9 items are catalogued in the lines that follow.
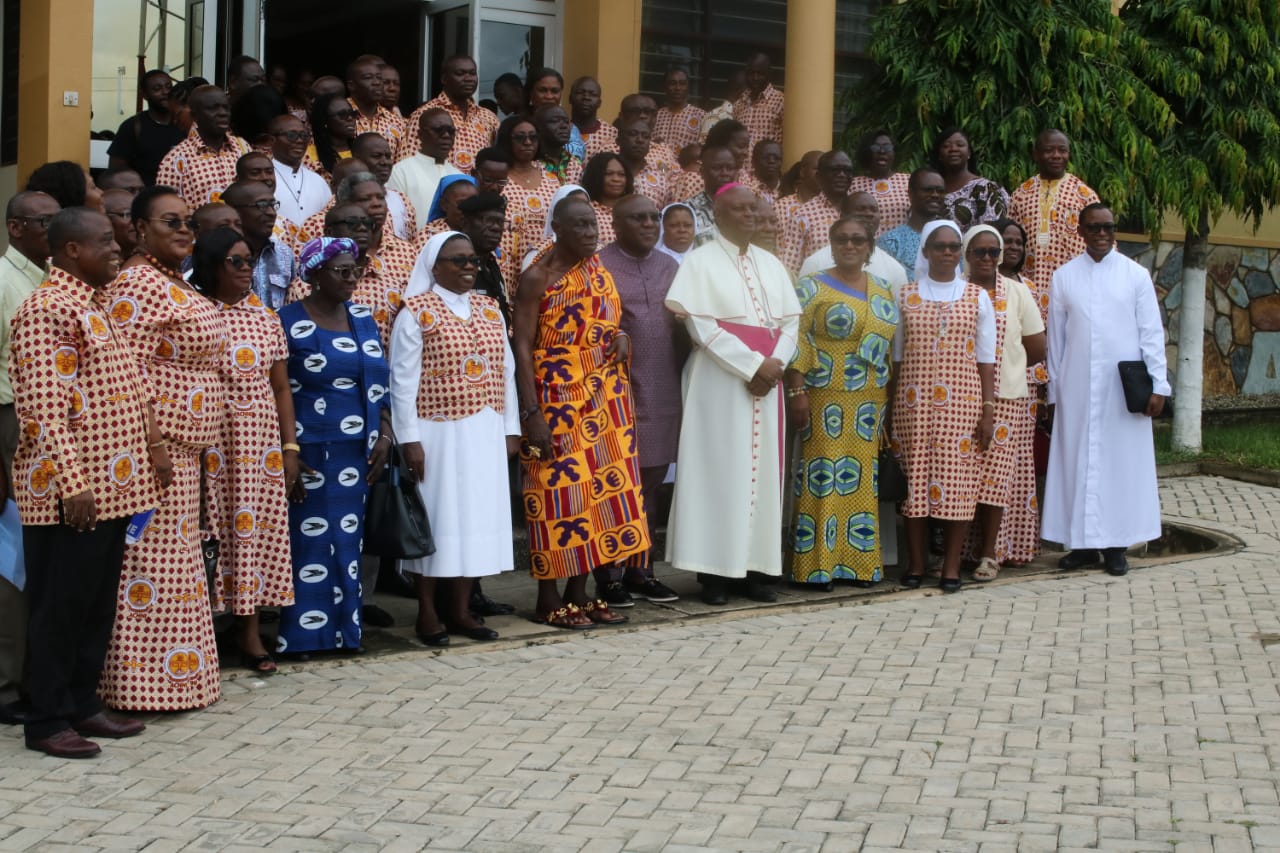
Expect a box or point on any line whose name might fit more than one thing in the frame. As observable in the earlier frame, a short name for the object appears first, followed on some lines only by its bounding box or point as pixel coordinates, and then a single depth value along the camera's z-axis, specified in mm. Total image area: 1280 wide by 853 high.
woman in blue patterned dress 6855
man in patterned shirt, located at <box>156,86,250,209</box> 8586
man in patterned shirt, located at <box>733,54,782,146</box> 12766
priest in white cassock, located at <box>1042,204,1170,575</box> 9484
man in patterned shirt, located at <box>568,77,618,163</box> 10938
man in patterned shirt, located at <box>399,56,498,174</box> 10117
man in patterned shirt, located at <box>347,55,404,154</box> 9820
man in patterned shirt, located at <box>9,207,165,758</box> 5477
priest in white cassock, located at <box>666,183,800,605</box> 8258
